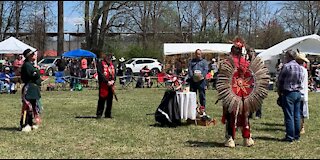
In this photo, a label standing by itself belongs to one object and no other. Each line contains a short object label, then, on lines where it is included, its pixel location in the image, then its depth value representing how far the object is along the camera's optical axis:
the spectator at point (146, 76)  25.27
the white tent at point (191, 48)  28.70
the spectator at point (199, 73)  12.13
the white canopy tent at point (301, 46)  24.22
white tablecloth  10.63
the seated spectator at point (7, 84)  20.56
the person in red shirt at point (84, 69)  25.00
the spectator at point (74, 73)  22.94
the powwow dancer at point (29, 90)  9.79
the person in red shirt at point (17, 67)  20.91
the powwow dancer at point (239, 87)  8.05
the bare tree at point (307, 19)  43.09
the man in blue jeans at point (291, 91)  8.74
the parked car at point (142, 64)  38.88
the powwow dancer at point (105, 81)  11.66
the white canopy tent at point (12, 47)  25.39
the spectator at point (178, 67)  31.53
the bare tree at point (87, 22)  38.97
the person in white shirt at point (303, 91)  9.34
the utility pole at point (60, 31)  37.22
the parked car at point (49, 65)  37.56
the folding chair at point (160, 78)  23.63
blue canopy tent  29.07
